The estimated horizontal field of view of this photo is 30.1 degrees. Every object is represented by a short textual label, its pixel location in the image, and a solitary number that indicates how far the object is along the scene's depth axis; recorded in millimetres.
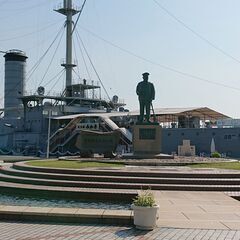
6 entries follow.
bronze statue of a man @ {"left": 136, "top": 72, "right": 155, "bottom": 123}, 28656
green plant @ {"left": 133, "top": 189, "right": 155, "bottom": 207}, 9523
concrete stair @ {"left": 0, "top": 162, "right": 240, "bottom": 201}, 15477
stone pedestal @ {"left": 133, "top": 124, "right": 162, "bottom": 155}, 27812
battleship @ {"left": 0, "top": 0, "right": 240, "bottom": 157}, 56875
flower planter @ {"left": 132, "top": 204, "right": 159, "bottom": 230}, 9516
